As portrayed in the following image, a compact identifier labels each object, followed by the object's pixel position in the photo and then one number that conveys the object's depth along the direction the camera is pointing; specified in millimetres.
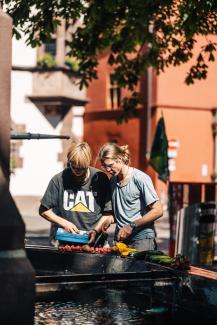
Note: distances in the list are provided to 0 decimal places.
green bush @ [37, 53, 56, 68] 32950
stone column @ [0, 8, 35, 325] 3727
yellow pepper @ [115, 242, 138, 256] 5336
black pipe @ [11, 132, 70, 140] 5553
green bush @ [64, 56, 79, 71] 32730
